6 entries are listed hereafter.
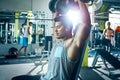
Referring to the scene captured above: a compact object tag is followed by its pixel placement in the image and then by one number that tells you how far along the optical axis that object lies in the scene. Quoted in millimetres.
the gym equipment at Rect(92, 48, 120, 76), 3709
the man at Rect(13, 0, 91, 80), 980
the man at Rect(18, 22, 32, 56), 5930
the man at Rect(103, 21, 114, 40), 5429
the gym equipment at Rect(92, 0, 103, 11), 1767
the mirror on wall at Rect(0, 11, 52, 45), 6579
